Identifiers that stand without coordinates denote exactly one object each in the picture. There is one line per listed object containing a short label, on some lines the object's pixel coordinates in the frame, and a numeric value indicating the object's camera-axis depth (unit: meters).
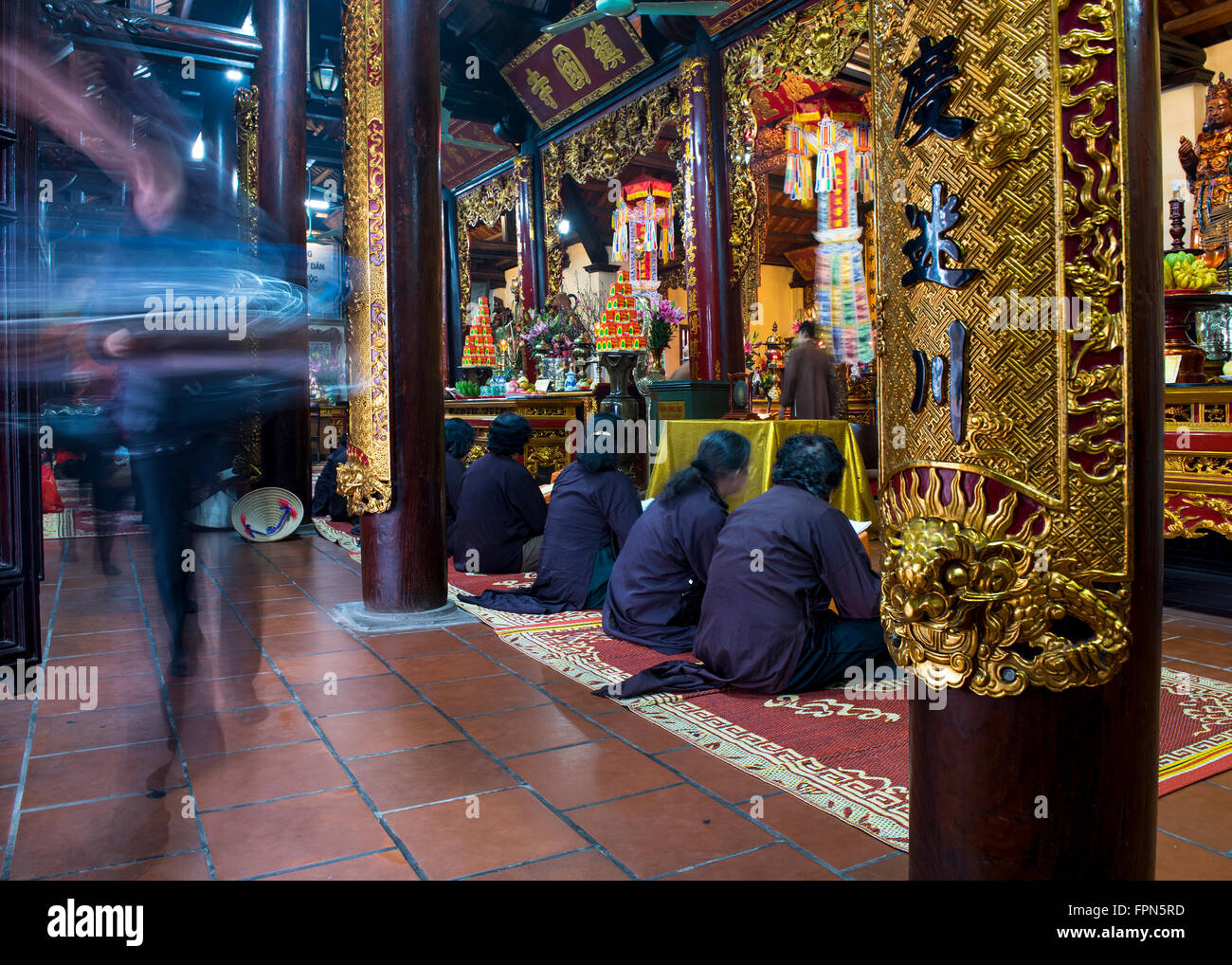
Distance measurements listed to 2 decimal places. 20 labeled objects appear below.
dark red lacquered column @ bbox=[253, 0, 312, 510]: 7.13
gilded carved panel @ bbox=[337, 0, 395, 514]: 4.23
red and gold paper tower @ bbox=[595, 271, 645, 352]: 7.26
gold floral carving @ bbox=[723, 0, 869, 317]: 6.59
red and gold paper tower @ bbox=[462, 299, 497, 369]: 10.58
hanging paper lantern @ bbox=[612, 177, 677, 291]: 11.73
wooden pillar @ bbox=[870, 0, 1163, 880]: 1.13
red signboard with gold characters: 8.51
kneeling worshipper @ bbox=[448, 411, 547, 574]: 5.41
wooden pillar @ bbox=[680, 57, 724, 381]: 7.70
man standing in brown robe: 7.27
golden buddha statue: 6.09
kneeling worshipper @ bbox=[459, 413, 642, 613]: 4.51
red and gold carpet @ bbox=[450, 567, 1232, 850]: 2.29
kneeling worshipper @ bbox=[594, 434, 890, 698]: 3.07
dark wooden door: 2.39
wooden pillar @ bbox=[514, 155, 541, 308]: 10.89
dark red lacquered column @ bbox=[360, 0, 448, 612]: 4.20
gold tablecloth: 5.51
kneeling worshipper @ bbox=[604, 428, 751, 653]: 3.62
